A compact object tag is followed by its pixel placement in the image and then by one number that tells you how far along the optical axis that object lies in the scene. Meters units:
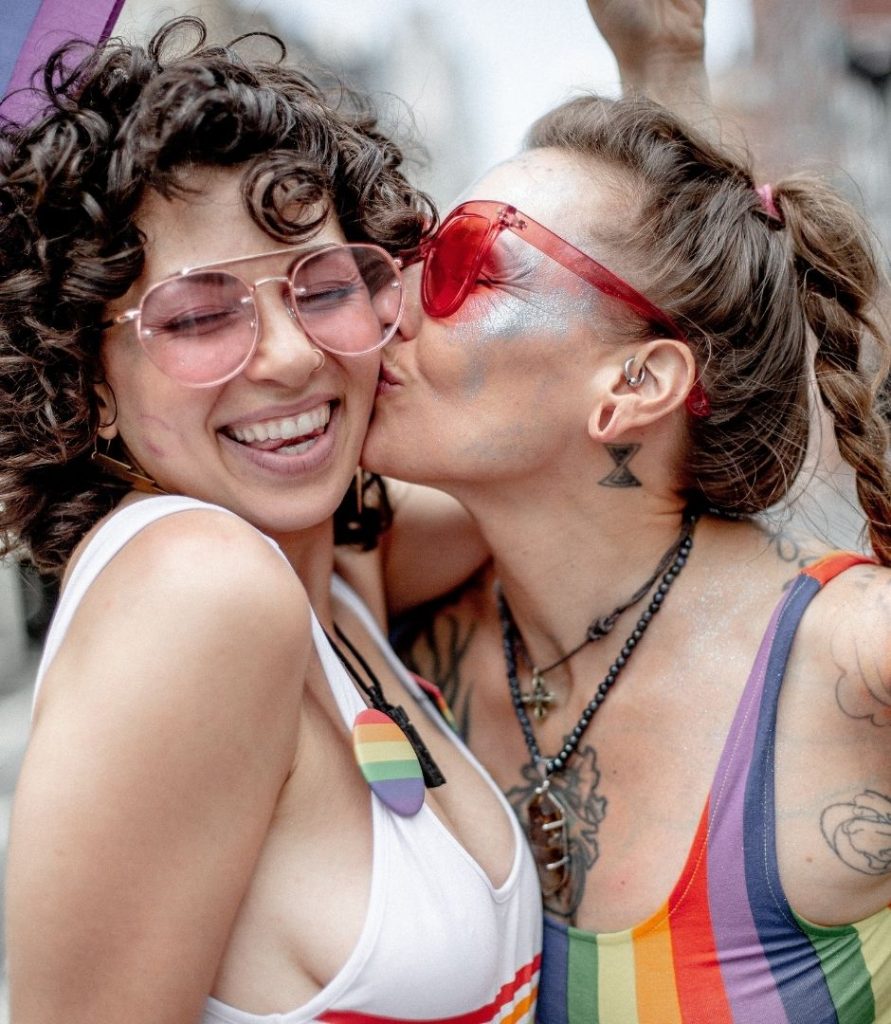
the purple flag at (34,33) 1.28
